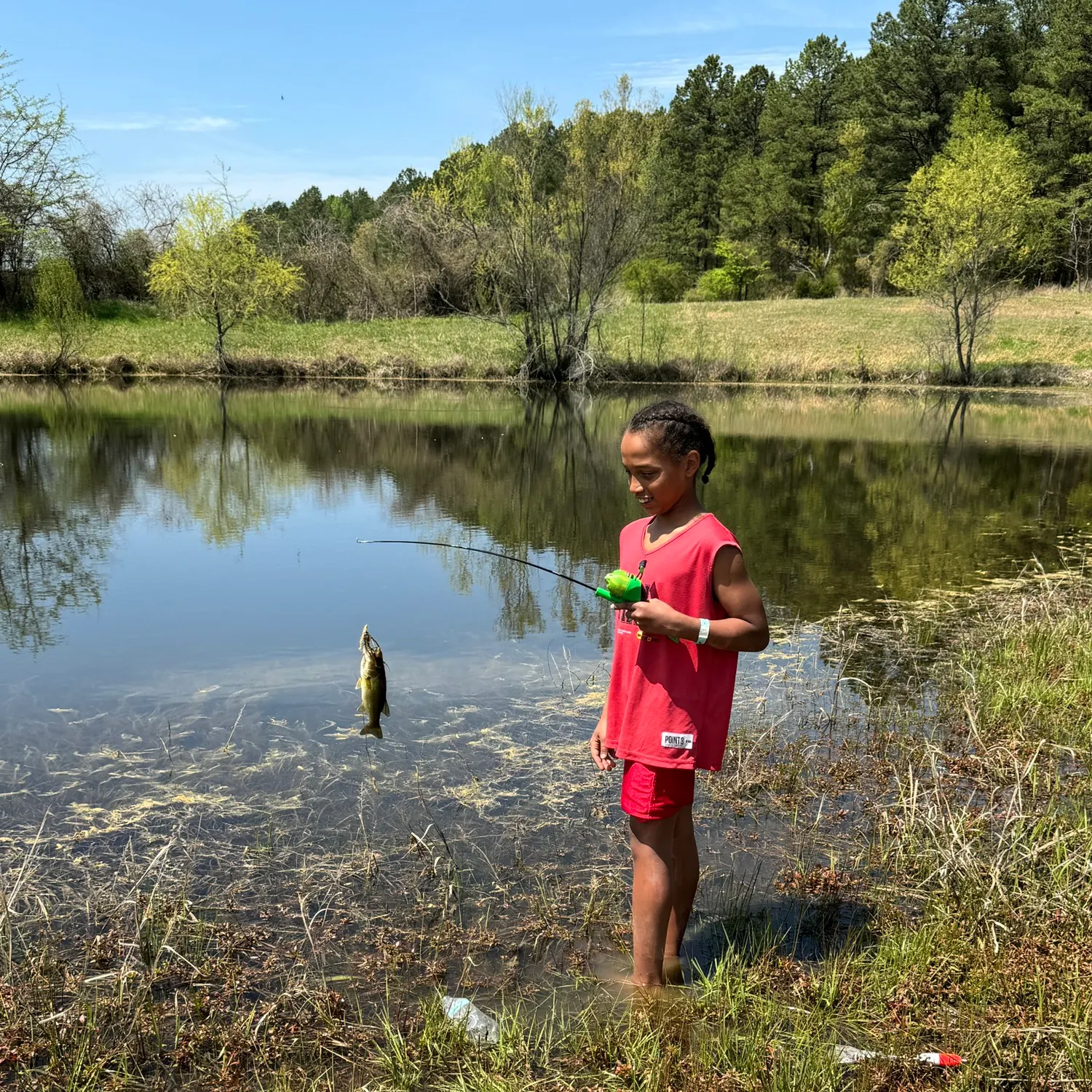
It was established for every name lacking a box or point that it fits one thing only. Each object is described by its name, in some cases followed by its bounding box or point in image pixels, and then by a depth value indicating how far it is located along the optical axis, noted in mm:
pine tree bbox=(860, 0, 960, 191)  60969
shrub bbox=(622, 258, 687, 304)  51812
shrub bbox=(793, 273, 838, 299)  58375
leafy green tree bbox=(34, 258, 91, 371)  34531
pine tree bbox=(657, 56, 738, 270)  72125
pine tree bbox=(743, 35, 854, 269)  64125
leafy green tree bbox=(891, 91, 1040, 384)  33219
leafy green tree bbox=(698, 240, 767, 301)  59312
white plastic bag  3053
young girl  2936
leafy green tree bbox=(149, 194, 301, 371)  35938
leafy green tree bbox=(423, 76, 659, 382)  30469
